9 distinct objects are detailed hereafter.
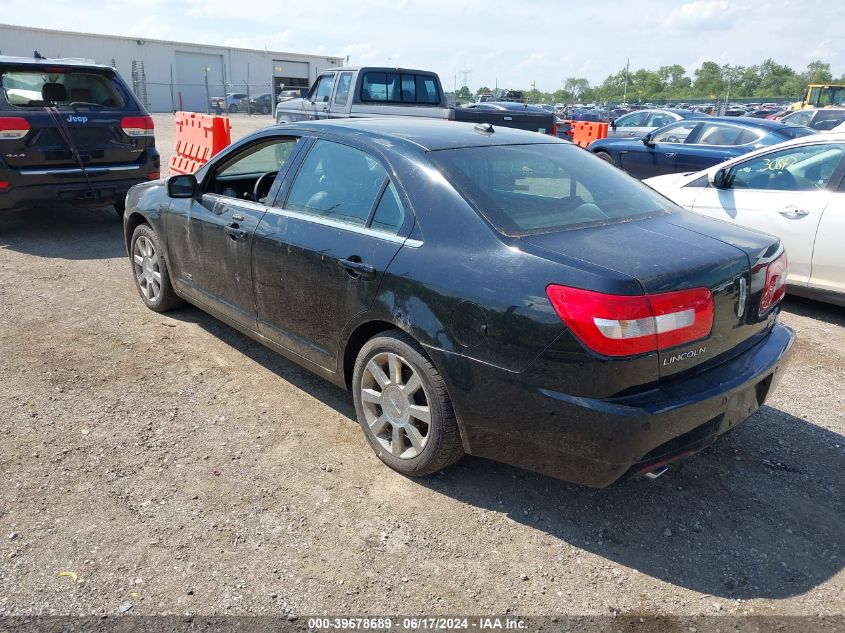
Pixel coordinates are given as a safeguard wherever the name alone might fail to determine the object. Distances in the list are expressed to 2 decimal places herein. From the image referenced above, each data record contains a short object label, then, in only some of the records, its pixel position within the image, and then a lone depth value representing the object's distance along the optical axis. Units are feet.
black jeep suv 23.04
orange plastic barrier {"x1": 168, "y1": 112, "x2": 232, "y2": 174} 35.94
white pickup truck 36.58
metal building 135.13
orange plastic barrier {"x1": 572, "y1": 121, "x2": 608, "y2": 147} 52.03
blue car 31.71
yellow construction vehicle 106.22
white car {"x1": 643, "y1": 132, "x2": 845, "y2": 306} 17.66
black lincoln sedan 8.17
